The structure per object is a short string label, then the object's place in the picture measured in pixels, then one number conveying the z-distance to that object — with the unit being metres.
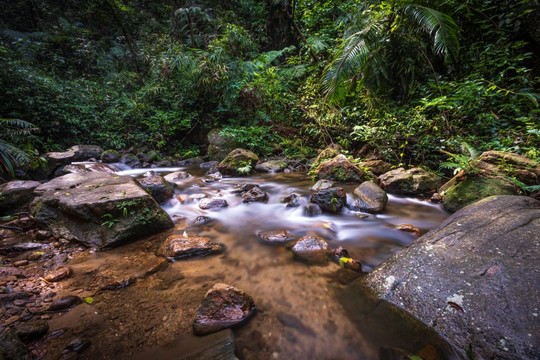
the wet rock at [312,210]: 3.56
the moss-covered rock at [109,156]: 7.38
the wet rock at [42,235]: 2.67
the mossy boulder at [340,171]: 4.71
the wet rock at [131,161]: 7.52
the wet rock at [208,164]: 7.48
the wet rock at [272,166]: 6.55
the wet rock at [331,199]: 3.55
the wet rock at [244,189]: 4.69
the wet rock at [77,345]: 1.26
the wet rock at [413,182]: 3.97
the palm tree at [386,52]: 5.03
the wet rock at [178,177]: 5.57
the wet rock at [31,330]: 1.27
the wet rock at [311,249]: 2.33
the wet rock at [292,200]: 3.93
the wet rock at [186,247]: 2.35
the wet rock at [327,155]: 5.71
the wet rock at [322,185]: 4.37
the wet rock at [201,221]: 3.35
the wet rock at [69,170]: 5.25
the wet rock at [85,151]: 6.81
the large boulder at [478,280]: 1.19
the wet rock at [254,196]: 4.25
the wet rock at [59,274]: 1.92
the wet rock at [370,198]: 3.46
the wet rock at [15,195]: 3.28
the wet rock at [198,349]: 1.20
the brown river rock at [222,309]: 1.48
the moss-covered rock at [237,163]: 6.27
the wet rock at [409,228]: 2.83
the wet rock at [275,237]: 2.79
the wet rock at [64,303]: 1.57
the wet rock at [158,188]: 4.00
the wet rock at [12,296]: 1.60
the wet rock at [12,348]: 1.00
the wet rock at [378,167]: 4.94
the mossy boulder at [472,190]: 2.89
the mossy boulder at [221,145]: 7.94
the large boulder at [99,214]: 2.60
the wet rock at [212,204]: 3.97
